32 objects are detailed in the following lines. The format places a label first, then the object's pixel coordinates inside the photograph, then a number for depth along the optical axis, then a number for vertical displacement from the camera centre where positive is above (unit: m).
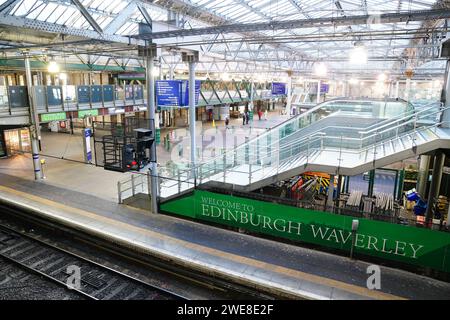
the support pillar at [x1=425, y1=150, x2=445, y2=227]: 9.65 -2.71
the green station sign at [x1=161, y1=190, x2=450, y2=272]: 7.61 -3.63
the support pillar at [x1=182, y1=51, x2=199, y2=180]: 12.35 +0.38
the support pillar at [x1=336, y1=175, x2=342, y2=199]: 12.18 -3.67
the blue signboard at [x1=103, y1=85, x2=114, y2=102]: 17.75 -0.09
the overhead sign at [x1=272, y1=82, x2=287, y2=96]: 26.08 +0.34
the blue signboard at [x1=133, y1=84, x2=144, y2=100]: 20.45 -0.03
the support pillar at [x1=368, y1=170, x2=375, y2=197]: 12.11 -3.38
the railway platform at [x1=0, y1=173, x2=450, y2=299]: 7.11 -4.24
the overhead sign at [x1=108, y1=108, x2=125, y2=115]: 18.07 -1.08
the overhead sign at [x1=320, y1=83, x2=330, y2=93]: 36.12 +0.51
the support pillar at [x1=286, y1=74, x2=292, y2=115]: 25.23 -0.45
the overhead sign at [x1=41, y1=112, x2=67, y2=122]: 14.83 -1.19
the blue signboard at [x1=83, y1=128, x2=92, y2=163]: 16.94 -2.91
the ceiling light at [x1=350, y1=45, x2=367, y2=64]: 8.88 +1.03
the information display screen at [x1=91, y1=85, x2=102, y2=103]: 16.98 -0.14
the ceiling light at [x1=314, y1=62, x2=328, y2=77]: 15.41 +1.12
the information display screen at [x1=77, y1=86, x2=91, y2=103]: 16.08 -0.14
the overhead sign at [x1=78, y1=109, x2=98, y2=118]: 16.30 -1.11
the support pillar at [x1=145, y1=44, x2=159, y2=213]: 10.57 -0.78
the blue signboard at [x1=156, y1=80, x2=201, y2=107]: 12.23 -0.05
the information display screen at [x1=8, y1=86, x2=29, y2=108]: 13.42 -0.22
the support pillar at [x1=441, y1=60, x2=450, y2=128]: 9.61 -0.08
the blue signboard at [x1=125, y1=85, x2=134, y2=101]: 19.60 -0.09
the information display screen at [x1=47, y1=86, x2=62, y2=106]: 14.94 -0.18
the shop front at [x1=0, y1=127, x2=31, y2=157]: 18.89 -2.93
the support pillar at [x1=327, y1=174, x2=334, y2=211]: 10.10 -3.17
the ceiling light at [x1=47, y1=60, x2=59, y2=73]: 13.62 +1.06
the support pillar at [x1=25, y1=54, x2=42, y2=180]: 13.84 -1.61
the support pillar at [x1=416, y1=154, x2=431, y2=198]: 12.45 -3.25
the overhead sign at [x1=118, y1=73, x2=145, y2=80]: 25.16 +1.20
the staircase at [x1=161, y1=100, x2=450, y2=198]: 8.77 -1.94
